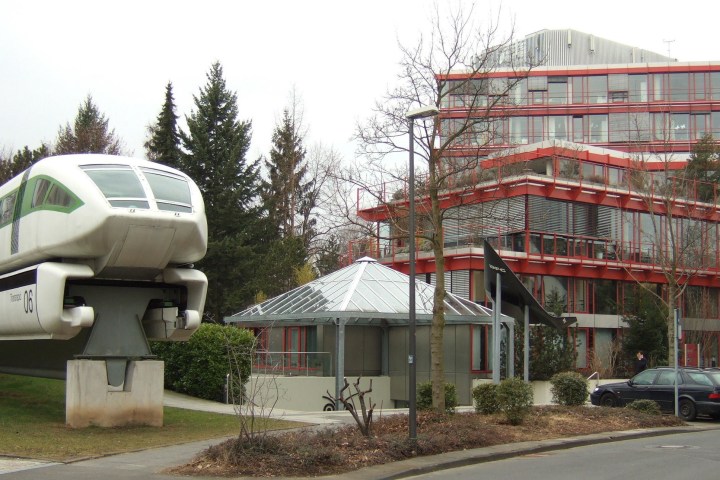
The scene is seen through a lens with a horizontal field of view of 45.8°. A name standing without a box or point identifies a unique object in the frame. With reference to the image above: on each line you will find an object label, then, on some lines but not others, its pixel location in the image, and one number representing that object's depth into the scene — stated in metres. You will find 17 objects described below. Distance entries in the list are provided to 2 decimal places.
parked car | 23.11
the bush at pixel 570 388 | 22.53
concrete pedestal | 17.94
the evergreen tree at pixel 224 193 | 44.66
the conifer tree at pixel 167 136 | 46.56
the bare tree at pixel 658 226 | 32.50
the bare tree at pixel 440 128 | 19.16
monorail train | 17.52
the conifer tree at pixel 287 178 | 56.91
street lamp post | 15.14
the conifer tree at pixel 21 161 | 45.19
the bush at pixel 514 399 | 19.00
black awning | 21.42
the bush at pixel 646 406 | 22.44
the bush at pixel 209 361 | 25.03
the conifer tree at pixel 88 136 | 52.88
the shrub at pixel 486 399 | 20.48
